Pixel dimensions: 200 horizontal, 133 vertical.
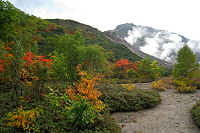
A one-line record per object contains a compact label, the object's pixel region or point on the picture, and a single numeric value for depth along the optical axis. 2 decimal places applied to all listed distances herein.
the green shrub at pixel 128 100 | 7.12
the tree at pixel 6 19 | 9.29
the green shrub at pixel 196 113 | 5.47
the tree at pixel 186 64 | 12.78
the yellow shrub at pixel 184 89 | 11.73
